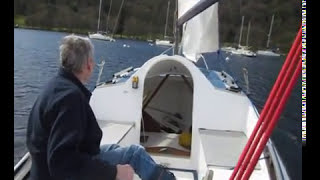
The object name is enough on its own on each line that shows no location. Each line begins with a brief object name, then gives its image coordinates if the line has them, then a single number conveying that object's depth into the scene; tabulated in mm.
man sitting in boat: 2141
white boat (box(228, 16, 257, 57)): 65438
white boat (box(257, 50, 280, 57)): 72938
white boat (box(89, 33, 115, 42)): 67125
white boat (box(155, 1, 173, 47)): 67250
